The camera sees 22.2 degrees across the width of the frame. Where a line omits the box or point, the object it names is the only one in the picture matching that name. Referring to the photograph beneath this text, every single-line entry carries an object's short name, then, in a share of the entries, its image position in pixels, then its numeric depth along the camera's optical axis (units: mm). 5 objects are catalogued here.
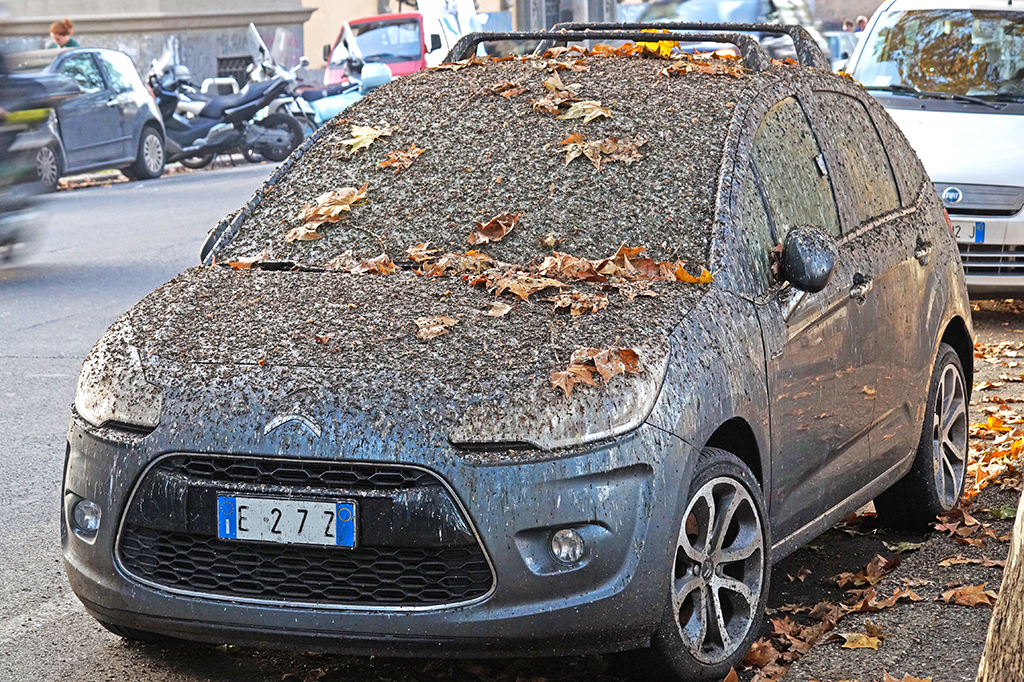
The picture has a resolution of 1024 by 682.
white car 16686
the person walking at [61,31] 34606
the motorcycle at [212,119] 40294
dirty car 6282
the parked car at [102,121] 34476
